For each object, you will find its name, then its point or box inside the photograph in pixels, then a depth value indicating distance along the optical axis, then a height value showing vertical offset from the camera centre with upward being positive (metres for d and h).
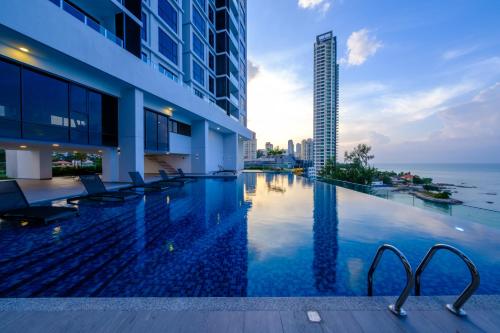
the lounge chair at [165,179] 13.99 -1.21
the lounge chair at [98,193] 8.07 -1.27
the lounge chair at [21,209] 5.17 -1.29
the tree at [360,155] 30.33 +1.19
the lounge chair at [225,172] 23.77 -1.16
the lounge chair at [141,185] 11.02 -1.27
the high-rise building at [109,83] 8.00 +4.44
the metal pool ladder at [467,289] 1.87 -1.13
